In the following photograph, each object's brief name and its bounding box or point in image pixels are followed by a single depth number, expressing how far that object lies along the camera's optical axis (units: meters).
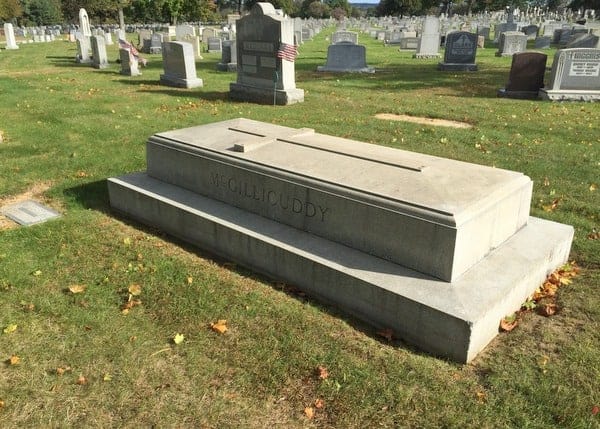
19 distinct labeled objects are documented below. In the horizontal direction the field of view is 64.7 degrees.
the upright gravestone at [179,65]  14.50
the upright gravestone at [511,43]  22.48
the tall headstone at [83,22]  28.98
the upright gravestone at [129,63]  17.39
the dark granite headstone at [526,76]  12.75
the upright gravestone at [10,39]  29.67
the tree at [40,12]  65.19
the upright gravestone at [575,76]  12.28
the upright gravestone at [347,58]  17.53
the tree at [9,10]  50.35
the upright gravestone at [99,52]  19.88
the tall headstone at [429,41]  22.89
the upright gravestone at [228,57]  18.25
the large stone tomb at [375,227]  3.40
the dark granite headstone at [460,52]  18.42
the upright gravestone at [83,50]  21.34
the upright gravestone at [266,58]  11.72
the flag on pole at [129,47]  17.41
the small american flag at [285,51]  11.71
